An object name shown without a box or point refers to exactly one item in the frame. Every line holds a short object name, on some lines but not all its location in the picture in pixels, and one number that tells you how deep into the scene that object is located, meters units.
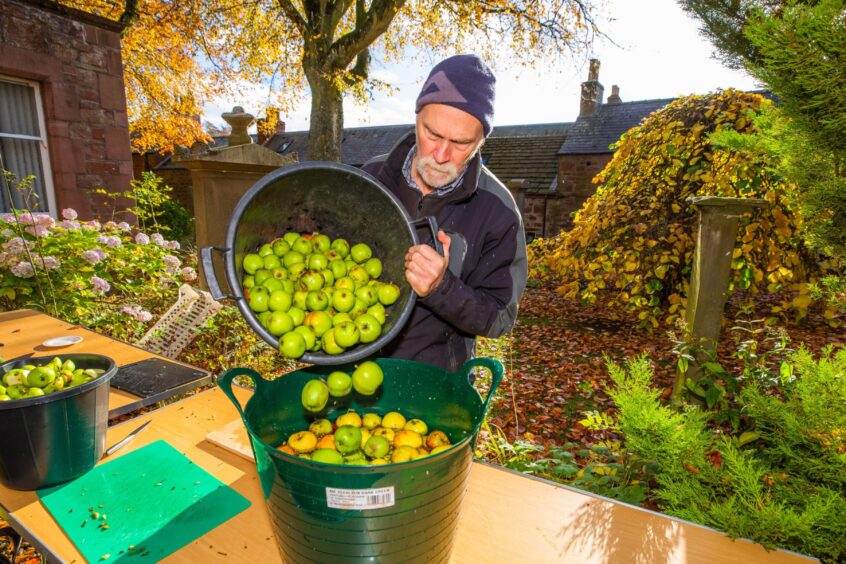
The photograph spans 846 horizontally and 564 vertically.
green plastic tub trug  0.82
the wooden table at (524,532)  1.18
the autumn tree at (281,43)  8.73
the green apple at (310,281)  1.38
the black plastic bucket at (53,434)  1.25
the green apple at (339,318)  1.30
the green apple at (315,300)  1.34
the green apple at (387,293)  1.42
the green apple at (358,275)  1.45
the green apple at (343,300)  1.35
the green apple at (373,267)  1.50
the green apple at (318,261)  1.43
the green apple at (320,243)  1.48
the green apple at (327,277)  1.42
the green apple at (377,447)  1.11
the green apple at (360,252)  1.50
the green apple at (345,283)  1.39
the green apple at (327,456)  1.07
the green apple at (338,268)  1.45
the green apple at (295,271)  1.41
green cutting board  1.20
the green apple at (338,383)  1.28
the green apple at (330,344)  1.25
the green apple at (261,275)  1.36
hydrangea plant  3.81
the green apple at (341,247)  1.50
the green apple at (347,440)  1.13
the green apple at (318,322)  1.27
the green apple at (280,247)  1.44
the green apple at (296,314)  1.29
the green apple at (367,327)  1.28
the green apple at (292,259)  1.43
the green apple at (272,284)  1.32
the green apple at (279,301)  1.27
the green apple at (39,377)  1.34
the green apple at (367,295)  1.40
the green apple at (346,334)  1.22
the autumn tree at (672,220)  4.95
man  1.76
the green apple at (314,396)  1.22
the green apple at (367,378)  1.26
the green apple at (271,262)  1.41
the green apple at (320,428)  1.23
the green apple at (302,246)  1.46
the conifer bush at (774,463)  1.32
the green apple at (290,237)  1.48
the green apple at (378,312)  1.35
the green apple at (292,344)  1.17
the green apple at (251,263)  1.37
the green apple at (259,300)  1.26
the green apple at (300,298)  1.34
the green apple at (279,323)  1.22
